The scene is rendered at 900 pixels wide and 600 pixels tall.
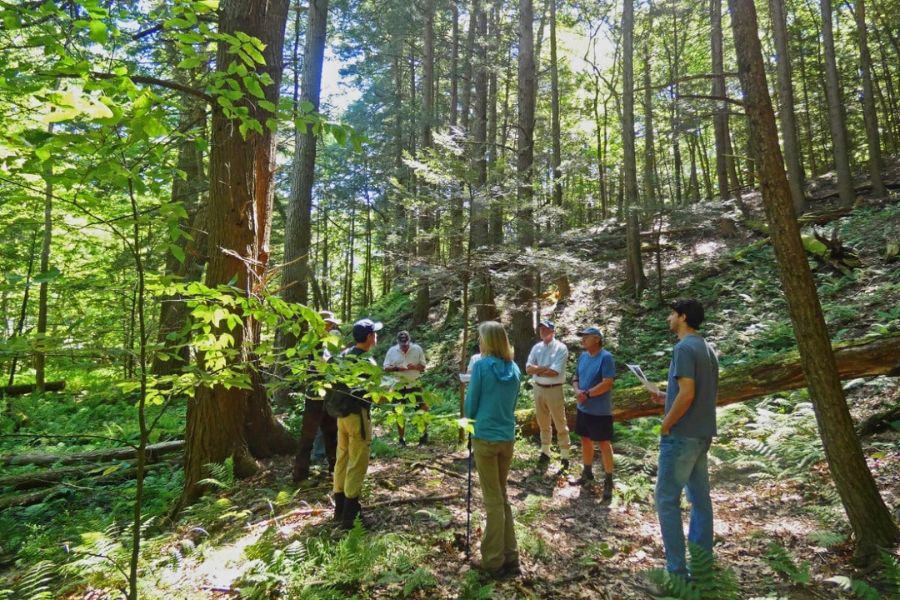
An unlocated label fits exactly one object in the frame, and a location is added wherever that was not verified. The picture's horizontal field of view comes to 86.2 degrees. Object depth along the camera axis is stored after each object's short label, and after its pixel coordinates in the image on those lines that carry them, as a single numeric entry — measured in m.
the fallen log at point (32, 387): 12.98
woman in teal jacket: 3.85
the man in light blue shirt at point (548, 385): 6.57
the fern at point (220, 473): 4.94
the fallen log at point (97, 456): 6.96
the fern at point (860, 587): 2.95
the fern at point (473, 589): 3.40
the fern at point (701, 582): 3.17
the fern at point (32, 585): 3.33
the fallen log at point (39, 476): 6.04
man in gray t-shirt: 3.70
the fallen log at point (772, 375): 6.20
